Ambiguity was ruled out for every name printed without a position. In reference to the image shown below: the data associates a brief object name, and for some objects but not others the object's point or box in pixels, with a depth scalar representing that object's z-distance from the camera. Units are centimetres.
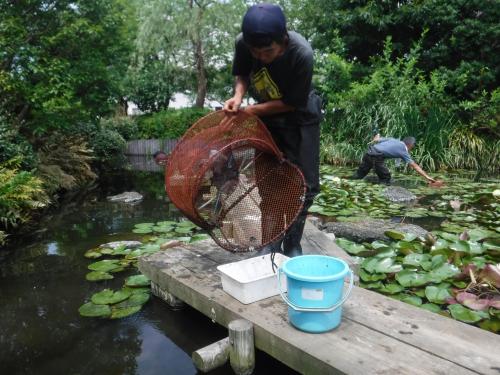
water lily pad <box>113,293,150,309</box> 280
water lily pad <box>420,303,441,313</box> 243
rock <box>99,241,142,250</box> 407
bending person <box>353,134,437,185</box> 689
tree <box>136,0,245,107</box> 1678
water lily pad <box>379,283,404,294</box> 268
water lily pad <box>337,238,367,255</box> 337
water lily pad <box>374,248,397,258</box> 308
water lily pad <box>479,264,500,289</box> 240
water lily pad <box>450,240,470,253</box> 305
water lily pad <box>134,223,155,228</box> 478
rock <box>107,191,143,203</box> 683
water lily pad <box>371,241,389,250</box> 335
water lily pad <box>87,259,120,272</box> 346
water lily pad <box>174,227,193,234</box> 451
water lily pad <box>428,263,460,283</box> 269
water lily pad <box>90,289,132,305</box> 282
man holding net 190
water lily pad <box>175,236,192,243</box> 400
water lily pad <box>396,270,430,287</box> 267
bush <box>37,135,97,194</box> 710
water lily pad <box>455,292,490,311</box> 228
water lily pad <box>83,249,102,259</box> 387
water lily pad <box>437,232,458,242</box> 344
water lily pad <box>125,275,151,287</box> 311
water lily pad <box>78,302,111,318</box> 268
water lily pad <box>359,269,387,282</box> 285
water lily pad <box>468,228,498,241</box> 343
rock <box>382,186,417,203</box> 586
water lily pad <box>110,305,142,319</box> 267
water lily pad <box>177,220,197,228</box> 475
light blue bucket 168
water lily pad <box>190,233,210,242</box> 403
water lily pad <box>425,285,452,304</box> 250
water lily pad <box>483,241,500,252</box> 306
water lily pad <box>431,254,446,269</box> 282
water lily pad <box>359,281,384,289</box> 276
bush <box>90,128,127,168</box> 1194
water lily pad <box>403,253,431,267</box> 293
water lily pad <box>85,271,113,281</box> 326
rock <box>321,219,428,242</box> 398
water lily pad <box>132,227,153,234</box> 456
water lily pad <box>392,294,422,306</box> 252
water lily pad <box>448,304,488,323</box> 225
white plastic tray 209
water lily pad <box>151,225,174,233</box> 457
